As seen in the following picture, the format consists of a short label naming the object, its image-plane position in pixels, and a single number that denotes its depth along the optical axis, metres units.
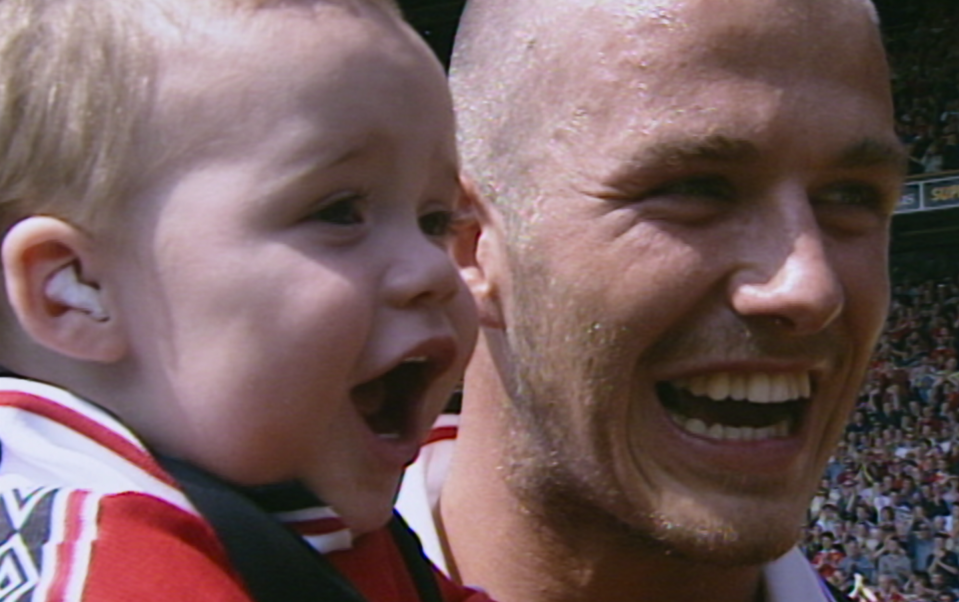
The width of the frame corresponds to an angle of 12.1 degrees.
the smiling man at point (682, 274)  1.65
